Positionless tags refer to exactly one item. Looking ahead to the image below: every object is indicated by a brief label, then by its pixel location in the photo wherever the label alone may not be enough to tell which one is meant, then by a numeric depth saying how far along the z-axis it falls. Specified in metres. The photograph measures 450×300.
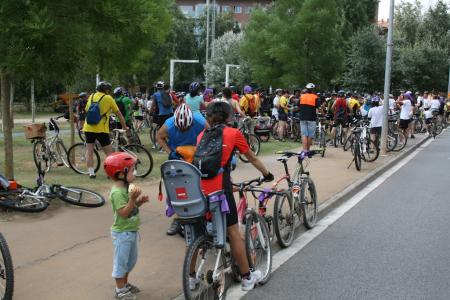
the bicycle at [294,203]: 5.83
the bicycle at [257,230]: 4.62
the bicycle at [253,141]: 13.82
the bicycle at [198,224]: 3.83
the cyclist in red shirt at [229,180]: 4.14
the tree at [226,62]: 46.47
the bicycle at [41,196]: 6.62
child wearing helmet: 4.00
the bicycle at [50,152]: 10.22
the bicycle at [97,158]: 10.00
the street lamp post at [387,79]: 14.57
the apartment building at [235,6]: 87.56
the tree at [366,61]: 33.75
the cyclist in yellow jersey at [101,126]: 9.37
